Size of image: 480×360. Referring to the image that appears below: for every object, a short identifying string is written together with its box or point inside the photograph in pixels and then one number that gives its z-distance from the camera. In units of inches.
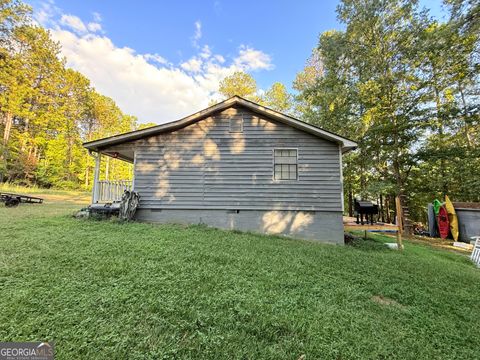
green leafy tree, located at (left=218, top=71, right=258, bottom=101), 791.1
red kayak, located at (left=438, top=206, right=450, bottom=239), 472.8
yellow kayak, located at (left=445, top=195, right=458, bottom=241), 454.6
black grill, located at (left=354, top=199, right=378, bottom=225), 303.0
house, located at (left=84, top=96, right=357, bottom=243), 292.7
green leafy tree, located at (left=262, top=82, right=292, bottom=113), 806.5
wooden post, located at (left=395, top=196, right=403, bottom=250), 285.0
